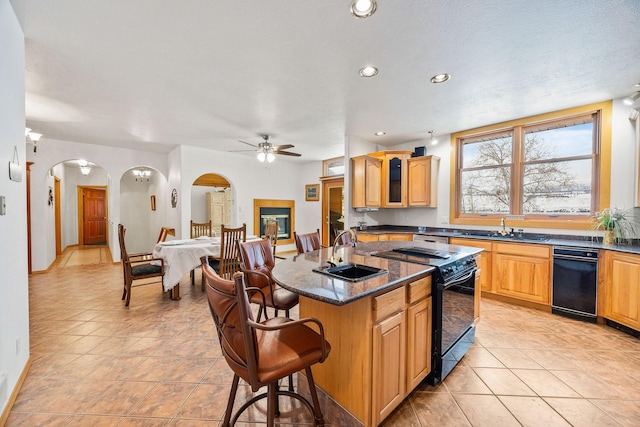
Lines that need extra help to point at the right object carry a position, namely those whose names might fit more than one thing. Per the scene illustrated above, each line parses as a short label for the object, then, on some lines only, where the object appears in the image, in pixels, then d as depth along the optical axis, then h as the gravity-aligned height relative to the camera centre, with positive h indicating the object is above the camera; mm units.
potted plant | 3020 -183
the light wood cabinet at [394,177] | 4723 +600
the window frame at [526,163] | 3227 +600
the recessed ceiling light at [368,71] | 2482 +1345
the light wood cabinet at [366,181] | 4613 +505
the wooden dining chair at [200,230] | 5020 -414
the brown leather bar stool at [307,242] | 2793 -366
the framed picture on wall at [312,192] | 7270 +487
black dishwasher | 2893 -828
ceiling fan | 4574 +1038
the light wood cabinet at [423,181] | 4547 +517
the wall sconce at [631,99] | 2758 +1208
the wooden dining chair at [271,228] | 4424 -334
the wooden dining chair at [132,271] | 3358 -823
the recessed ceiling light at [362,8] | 1679 +1331
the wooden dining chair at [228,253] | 3660 -624
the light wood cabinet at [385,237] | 4551 -479
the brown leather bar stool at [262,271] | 2115 -562
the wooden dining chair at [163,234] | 4609 -448
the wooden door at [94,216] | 8578 -253
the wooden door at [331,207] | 6543 +61
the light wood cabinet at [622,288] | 2566 -798
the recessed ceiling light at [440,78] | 2607 +1349
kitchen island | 1386 -718
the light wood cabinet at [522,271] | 3199 -792
